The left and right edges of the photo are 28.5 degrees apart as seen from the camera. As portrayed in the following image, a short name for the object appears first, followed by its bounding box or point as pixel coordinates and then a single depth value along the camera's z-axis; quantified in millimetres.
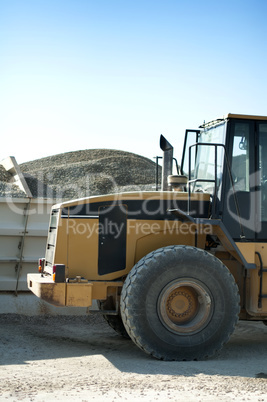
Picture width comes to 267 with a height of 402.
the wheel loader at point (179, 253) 5656
